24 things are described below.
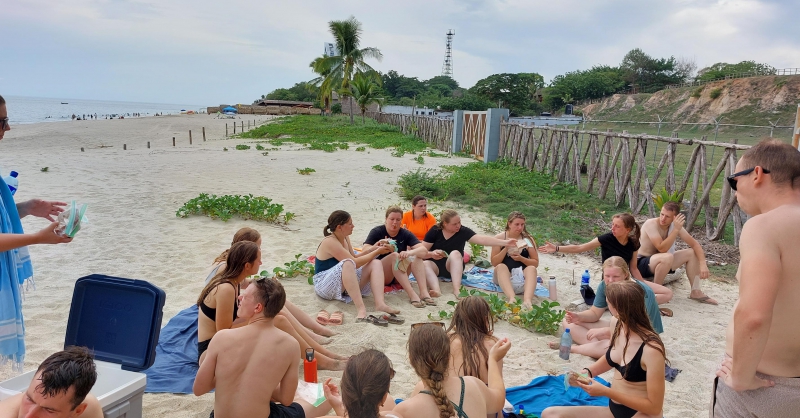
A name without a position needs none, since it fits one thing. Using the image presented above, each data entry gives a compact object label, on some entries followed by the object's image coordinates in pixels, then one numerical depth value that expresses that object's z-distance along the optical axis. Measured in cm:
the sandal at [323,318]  476
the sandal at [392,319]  482
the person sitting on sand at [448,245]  571
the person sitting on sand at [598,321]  416
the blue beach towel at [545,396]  355
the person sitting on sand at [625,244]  532
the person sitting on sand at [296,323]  375
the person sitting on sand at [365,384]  218
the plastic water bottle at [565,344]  424
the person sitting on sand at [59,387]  197
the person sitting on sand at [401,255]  538
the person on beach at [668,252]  560
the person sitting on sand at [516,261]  547
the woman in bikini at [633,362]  277
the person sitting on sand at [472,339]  304
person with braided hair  239
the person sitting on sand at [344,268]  497
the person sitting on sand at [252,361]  270
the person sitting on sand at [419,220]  642
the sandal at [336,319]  476
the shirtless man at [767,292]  181
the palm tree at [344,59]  3731
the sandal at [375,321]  472
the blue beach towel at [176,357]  365
